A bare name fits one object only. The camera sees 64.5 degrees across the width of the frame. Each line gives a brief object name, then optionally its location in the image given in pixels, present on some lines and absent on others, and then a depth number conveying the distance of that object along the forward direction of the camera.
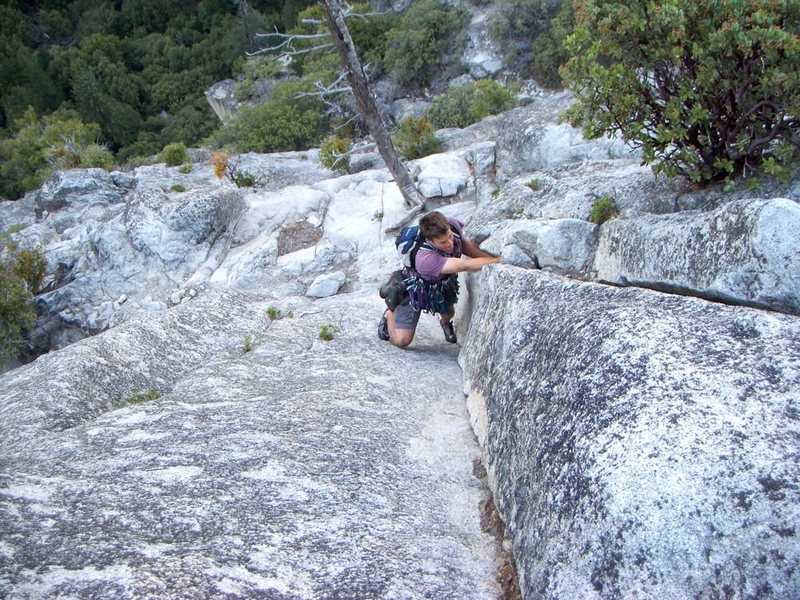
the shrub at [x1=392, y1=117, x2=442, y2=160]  23.66
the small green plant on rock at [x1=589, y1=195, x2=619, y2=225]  9.29
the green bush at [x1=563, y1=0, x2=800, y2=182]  7.51
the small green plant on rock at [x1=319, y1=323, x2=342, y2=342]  11.00
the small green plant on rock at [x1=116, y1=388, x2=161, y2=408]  9.27
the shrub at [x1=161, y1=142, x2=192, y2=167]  30.38
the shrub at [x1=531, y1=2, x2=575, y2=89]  38.94
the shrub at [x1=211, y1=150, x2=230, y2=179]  24.67
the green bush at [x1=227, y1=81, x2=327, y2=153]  37.69
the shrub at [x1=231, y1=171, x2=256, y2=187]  24.59
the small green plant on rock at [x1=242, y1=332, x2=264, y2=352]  11.34
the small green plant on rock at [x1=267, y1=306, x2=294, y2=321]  13.30
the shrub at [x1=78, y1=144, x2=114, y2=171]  30.36
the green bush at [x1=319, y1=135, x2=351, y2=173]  24.70
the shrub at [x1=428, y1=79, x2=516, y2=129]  29.08
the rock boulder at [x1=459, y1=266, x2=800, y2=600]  3.90
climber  9.15
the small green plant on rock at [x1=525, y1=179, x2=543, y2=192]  12.27
